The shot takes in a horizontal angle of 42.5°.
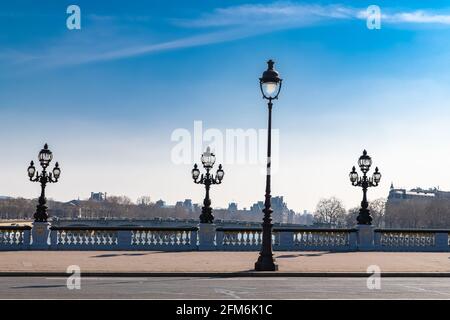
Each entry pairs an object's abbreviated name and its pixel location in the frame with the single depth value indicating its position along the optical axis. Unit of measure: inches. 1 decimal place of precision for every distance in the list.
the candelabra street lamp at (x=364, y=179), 1248.8
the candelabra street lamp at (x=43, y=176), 1162.0
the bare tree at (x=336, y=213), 7657.5
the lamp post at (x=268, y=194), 789.9
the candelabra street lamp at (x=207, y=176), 1238.4
